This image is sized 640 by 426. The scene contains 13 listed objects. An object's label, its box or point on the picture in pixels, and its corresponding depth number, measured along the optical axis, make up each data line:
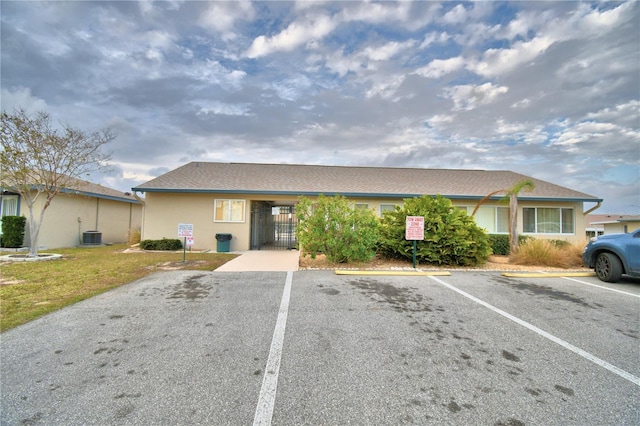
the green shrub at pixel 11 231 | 13.23
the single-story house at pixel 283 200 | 13.80
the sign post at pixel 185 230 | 9.45
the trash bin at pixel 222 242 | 12.91
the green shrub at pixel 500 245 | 12.81
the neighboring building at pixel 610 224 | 23.75
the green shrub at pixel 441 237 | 8.89
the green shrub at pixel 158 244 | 13.20
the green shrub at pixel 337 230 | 8.78
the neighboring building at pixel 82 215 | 14.25
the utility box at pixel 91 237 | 15.76
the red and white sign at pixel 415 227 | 8.62
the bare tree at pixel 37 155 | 10.20
